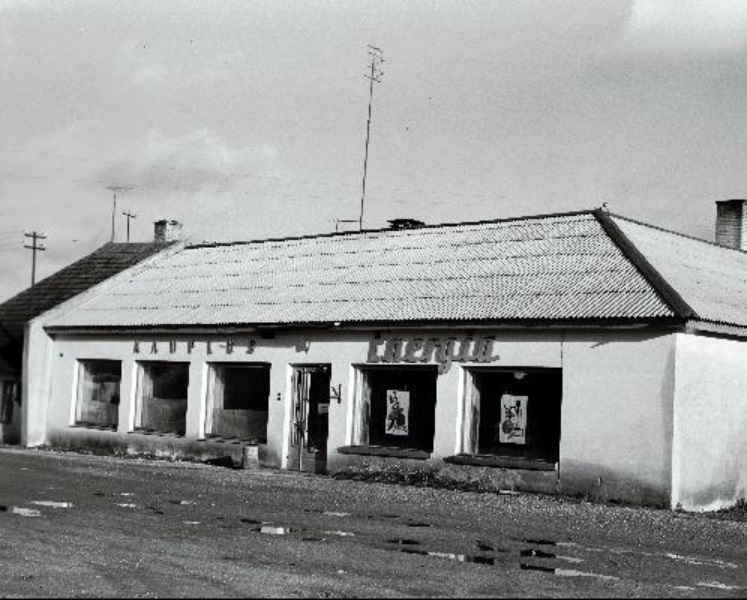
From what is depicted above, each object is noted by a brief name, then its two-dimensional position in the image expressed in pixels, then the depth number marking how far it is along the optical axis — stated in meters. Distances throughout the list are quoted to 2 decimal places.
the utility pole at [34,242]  73.06
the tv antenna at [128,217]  67.69
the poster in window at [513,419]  19.16
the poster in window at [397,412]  20.70
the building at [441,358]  17.70
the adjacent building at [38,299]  29.89
